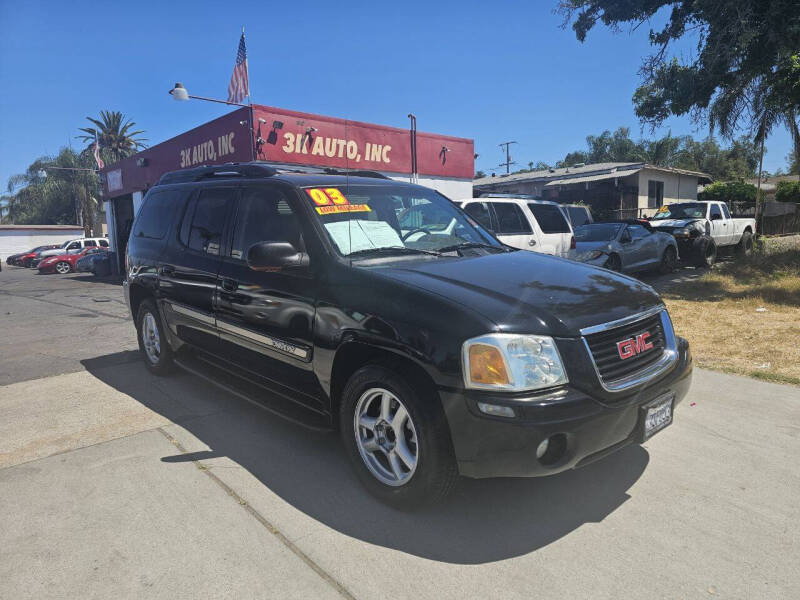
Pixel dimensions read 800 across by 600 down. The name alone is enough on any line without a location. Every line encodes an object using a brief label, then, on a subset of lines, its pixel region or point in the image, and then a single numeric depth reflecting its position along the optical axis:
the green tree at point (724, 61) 10.48
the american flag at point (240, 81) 14.38
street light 14.46
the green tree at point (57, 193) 54.22
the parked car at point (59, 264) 28.97
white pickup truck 14.23
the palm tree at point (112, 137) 54.81
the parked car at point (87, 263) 23.66
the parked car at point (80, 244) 34.34
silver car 11.41
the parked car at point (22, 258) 36.81
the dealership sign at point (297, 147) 15.24
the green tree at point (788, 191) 28.28
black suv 2.54
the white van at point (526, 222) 9.12
